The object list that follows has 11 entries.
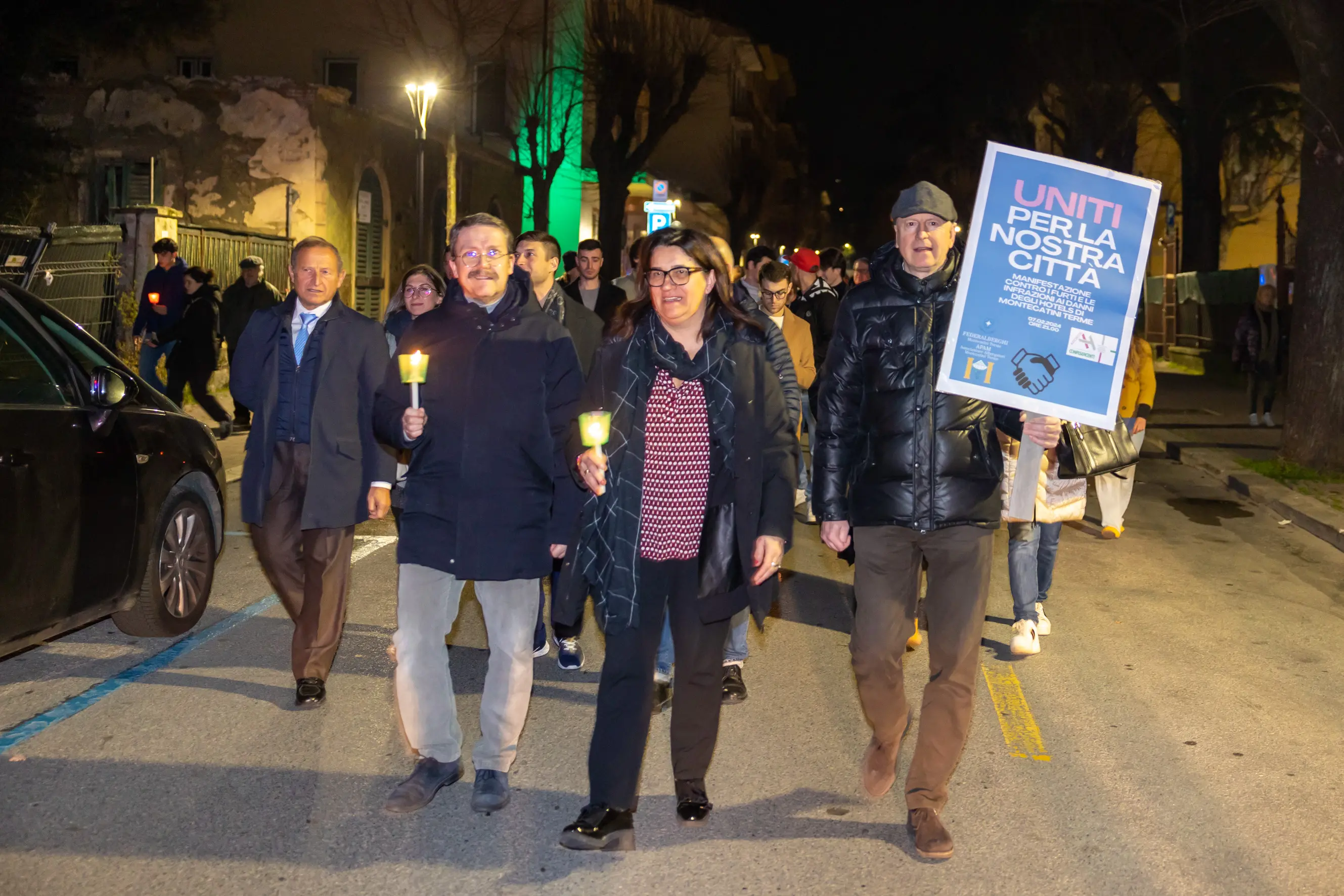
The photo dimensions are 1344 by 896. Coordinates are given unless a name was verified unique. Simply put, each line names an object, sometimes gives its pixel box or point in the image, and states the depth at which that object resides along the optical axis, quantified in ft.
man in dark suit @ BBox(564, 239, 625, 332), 31.27
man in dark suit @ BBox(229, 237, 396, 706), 18.92
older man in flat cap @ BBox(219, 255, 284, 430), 47.70
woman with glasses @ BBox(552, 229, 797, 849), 14.40
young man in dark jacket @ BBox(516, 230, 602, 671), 22.25
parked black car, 17.74
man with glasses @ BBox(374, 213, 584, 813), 15.19
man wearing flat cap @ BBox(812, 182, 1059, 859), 14.94
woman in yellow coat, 26.73
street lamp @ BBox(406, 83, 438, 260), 76.07
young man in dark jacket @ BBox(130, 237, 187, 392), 49.52
